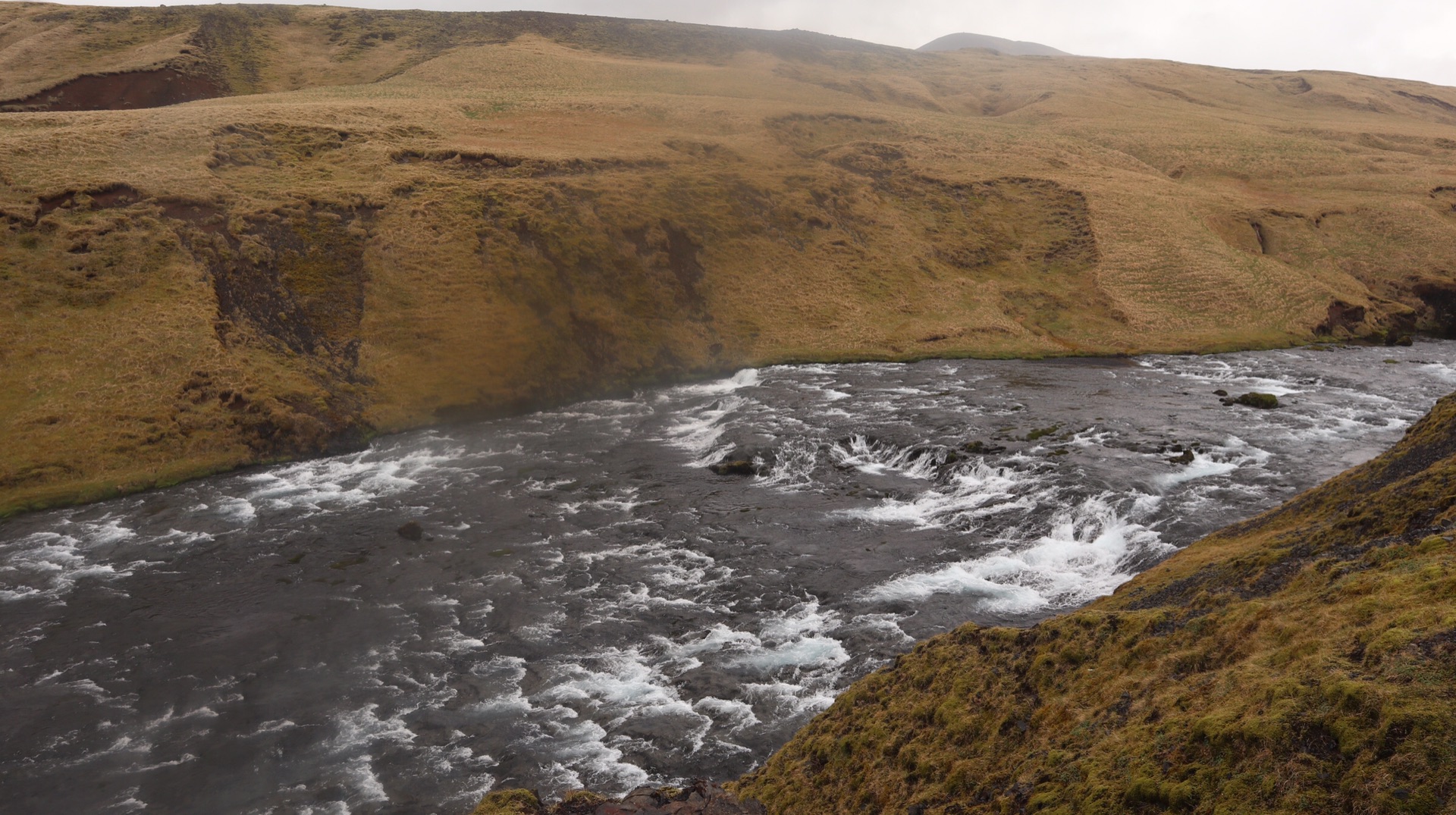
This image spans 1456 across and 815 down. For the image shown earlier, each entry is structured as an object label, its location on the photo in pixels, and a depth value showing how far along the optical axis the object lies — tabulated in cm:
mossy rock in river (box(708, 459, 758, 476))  3862
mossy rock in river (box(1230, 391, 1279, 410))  4281
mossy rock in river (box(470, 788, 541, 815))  1266
